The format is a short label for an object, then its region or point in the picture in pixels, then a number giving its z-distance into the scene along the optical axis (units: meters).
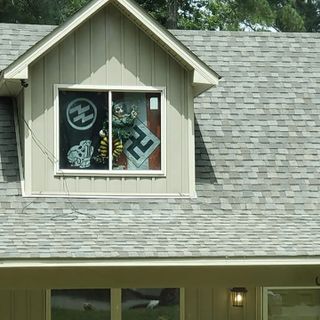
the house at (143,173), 11.22
